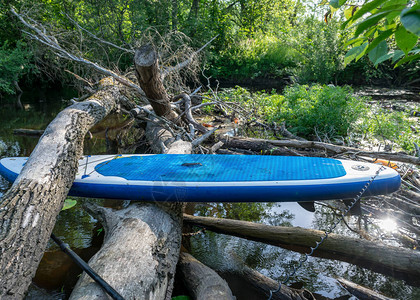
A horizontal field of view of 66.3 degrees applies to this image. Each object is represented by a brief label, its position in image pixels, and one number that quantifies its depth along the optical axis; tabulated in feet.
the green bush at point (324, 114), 17.42
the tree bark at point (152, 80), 12.75
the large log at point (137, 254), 5.30
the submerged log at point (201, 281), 6.08
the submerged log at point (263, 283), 6.52
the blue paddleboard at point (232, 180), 8.16
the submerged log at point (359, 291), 6.60
